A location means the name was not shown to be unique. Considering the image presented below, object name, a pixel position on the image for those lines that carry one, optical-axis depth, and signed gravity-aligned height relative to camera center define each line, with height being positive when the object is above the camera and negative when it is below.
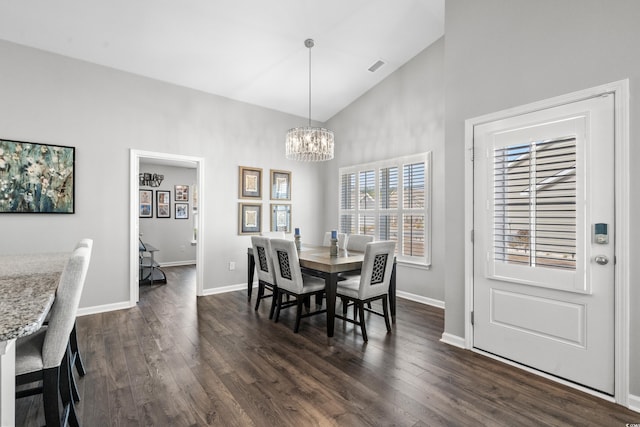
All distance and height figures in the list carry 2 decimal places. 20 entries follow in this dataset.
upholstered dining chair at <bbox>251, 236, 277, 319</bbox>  3.73 -0.63
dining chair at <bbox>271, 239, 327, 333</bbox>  3.34 -0.72
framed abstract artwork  3.44 +0.38
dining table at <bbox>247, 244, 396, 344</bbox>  3.18 -0.55
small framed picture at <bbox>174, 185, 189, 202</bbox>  7.62 +0.46
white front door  2.18 -0.20
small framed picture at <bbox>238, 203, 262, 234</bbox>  5.20 -0.09
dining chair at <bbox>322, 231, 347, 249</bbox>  4.56 -0.38
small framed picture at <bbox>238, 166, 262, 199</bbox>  5.17 +0.49
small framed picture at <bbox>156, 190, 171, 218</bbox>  7.38 +0.19
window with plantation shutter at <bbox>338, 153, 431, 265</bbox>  4.51 +0.16
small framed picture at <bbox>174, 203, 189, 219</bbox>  7.63 +0.06
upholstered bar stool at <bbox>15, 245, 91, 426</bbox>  1.45 -0.63
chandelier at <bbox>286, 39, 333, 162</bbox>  3.96 +0.88
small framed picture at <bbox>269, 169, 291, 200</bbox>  5.53 +0.49
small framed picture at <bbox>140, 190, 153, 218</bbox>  7.14 +0.19
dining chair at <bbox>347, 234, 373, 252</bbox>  4.32 -0.38
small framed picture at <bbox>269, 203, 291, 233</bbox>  5.58 -0.07
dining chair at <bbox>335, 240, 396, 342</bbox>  3.11 -0.69
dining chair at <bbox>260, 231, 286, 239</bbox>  4.95 -0.33
